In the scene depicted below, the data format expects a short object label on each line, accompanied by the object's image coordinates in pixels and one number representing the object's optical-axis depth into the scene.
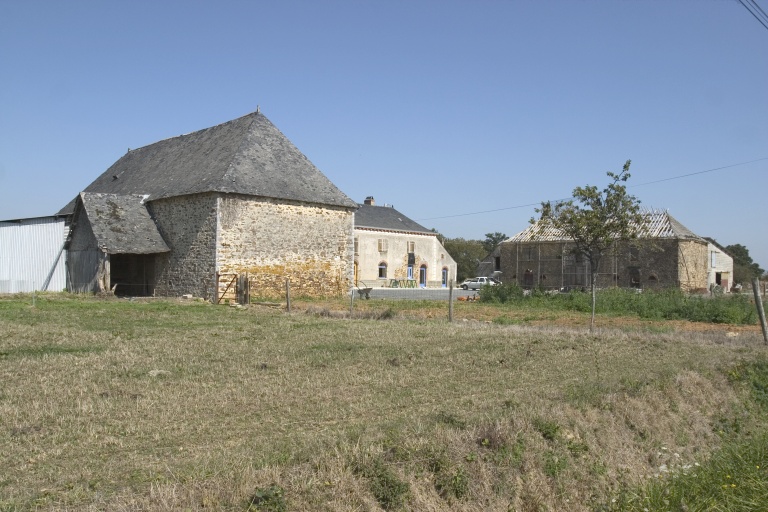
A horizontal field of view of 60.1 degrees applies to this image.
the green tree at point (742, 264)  57.67
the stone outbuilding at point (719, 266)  45.33
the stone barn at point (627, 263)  38.41
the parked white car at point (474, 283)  49.32
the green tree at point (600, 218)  23.08
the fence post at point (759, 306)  13.26
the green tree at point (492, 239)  85.75
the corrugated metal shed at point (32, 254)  26.48
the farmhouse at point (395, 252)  45.19
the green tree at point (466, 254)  71.15
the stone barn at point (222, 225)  24.88
